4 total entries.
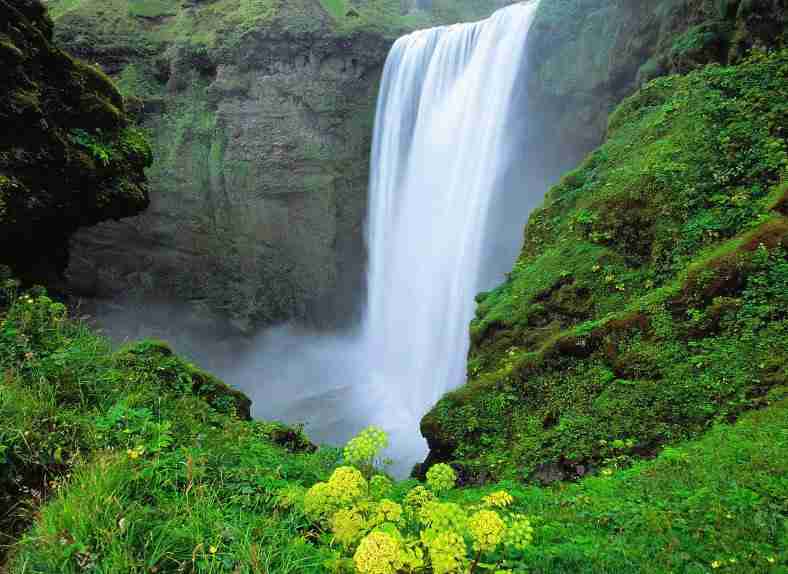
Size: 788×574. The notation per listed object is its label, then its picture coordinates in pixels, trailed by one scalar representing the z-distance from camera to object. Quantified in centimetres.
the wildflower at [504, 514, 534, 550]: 187
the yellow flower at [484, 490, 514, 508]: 215
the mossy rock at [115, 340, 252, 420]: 500
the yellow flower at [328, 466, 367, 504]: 200
